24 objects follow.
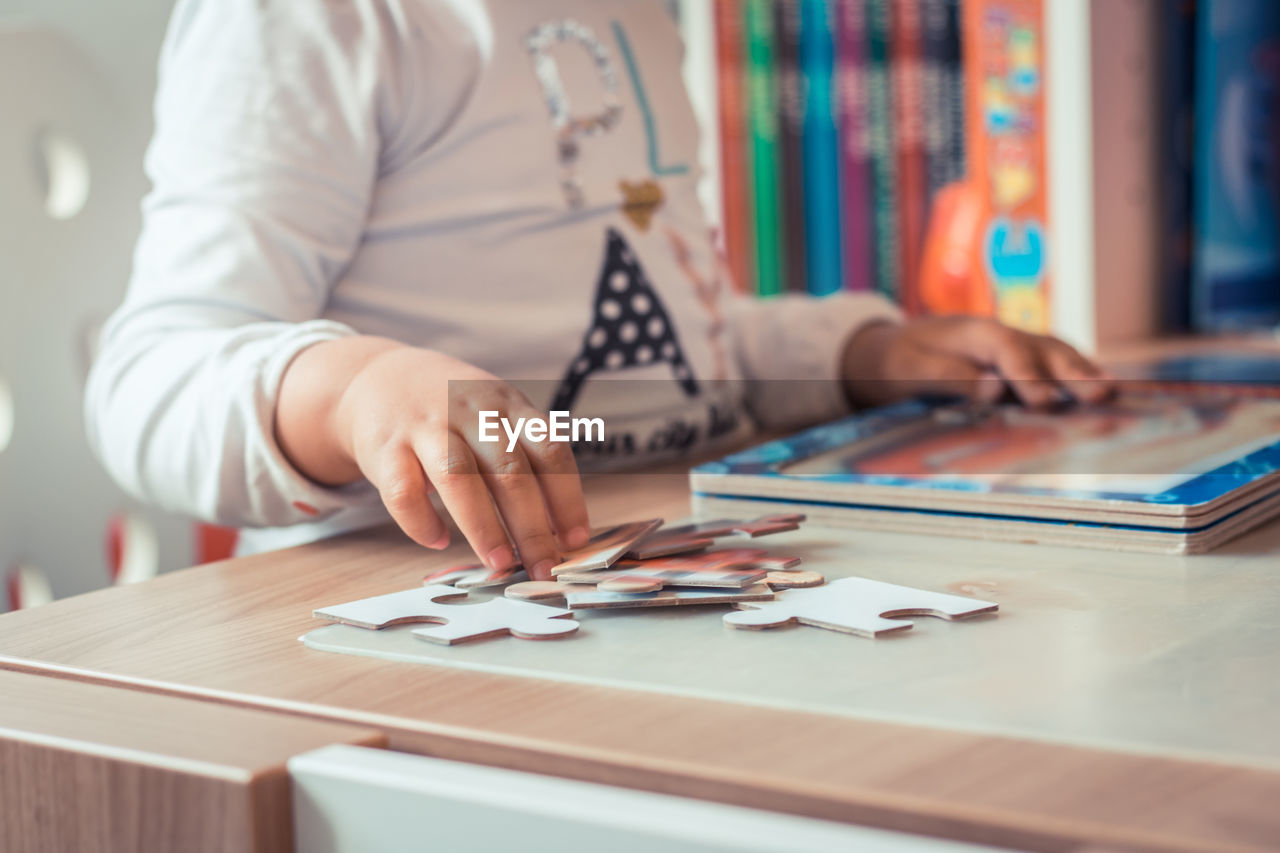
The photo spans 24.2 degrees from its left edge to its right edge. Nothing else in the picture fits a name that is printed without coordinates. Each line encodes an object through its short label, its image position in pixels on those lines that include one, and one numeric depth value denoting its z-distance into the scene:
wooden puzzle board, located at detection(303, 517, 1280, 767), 0.83
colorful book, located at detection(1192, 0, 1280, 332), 1.99
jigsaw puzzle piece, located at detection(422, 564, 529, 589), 0.96
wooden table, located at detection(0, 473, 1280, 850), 0.80
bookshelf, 1.91
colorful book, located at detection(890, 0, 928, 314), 2.06
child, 1.02
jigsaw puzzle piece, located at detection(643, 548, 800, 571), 0.95
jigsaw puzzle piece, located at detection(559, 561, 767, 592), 0.93
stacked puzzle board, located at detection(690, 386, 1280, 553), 1.00
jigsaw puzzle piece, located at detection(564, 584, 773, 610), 0.93
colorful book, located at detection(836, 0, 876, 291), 2.10
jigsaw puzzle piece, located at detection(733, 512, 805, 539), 1.01
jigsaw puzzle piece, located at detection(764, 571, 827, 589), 0.94
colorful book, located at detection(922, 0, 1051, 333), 1.96
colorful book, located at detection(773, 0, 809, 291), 2.13
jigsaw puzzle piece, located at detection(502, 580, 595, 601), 0.94
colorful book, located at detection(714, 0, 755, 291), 2.15
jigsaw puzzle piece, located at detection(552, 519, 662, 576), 0.95
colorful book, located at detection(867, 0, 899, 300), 2.08
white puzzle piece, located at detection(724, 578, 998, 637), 0.90
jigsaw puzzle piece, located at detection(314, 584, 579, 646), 0.91
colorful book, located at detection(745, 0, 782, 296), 2.14
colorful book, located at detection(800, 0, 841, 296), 2.12
